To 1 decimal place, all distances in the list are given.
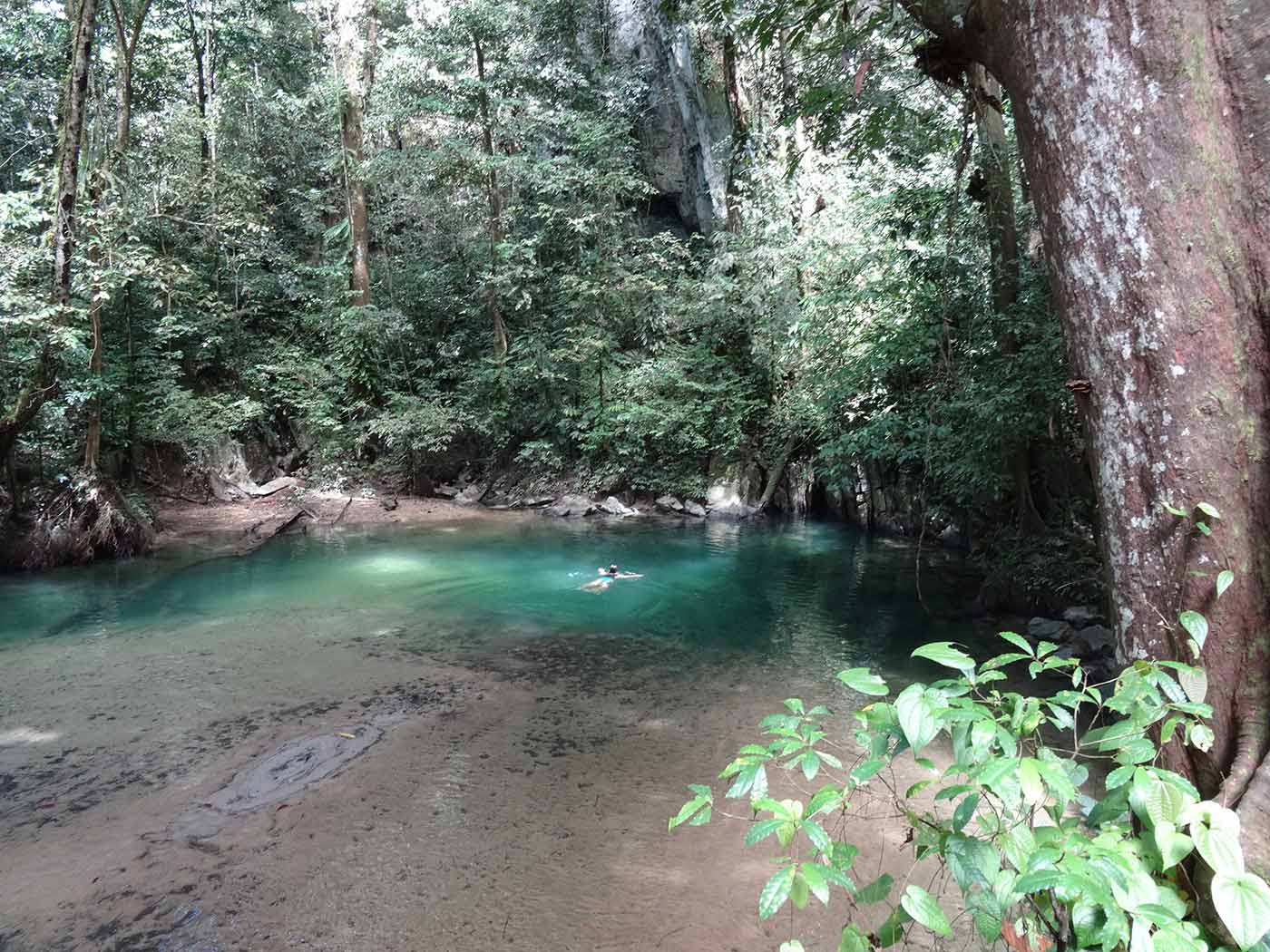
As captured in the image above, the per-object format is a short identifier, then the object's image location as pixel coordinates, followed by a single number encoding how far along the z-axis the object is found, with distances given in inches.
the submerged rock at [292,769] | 156.1
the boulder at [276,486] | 615.3
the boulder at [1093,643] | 231.3
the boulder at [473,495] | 669.9
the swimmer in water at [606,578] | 366.3
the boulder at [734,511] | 583.5
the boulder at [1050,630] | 250.1
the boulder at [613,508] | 617.9
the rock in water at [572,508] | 620.4
